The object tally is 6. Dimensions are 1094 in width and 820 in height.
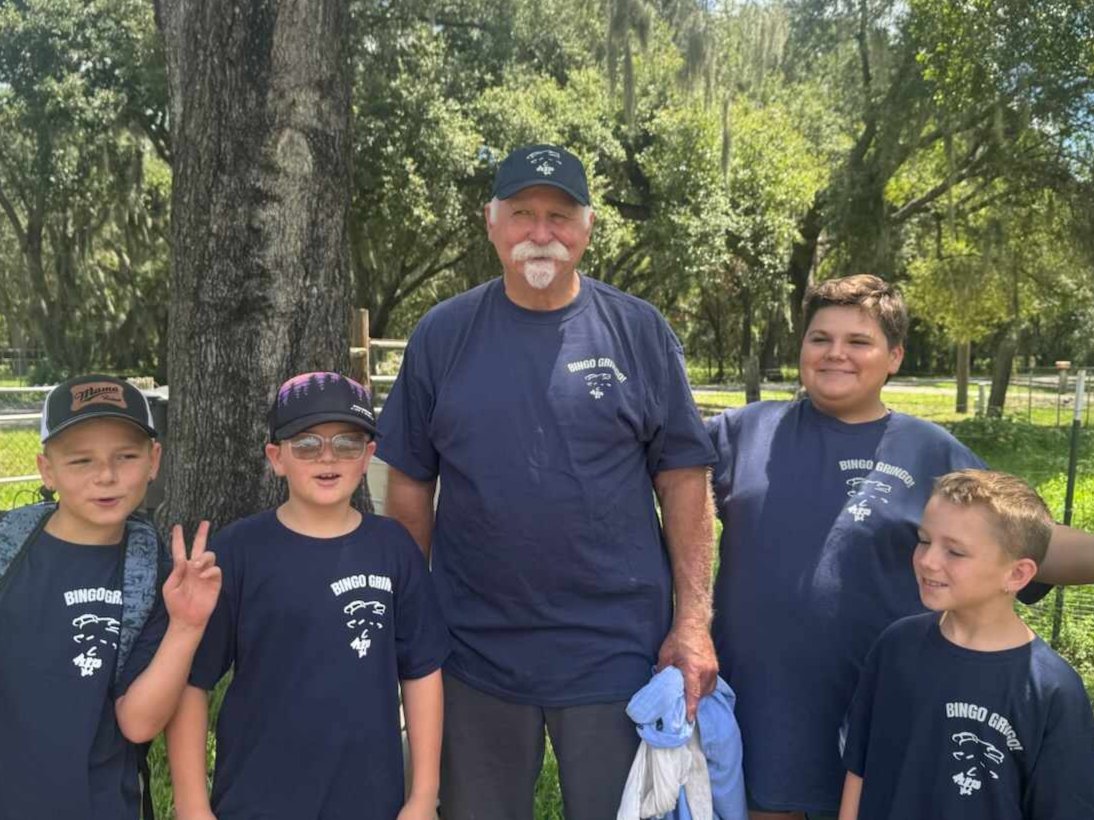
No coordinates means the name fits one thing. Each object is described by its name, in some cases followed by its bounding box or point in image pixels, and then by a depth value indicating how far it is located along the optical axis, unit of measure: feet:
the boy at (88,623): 6.30
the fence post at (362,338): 22.61
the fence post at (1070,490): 16.38
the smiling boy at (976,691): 6.45
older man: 7.77
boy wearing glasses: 6.77
